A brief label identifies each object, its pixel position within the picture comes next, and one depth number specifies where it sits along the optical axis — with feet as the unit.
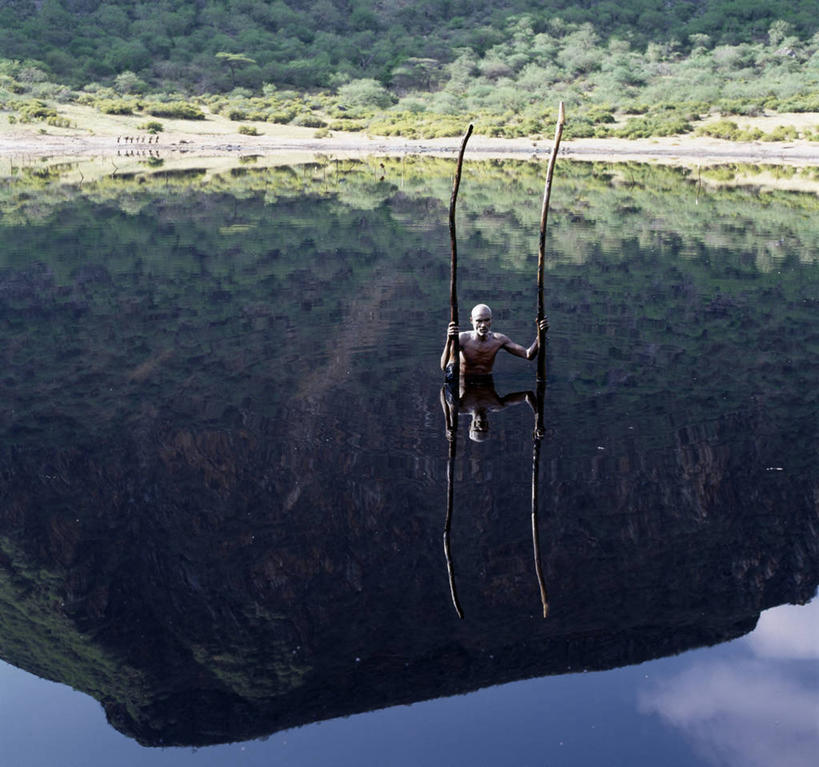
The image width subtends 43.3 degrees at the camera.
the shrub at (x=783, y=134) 190.29
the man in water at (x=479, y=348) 40.52
